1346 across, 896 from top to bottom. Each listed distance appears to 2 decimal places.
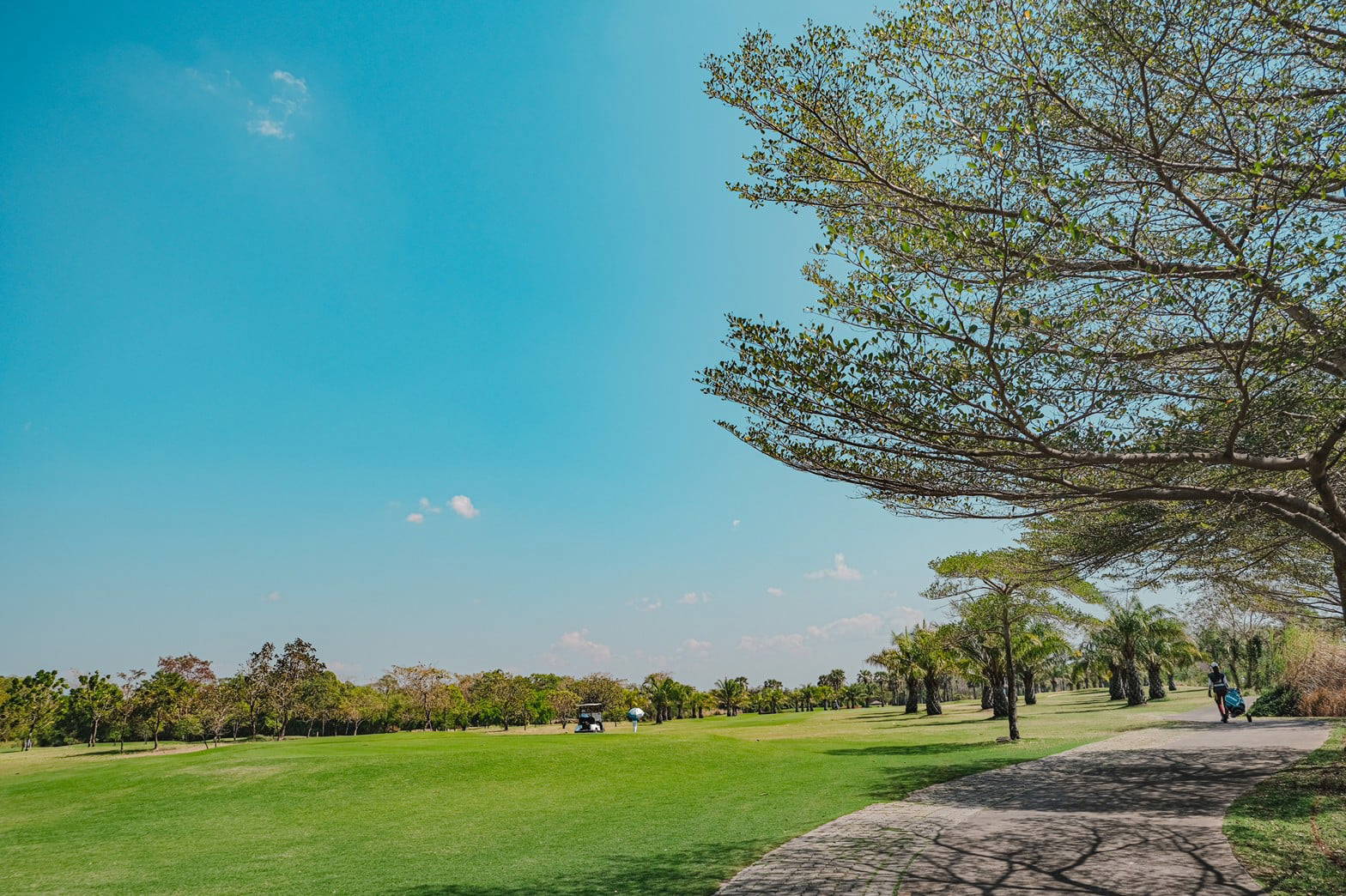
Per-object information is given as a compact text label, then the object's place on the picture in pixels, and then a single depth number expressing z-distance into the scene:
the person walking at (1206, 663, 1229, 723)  21.34
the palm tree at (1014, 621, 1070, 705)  28.66
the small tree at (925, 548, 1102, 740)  20.42
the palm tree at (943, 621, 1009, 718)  27.31
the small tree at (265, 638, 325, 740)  52.09
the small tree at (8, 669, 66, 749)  50.38
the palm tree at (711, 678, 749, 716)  93.56
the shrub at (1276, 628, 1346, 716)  20.97
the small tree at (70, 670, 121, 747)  50.19
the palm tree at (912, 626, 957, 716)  39.44
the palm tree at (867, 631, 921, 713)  42.03
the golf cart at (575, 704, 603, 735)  34.34
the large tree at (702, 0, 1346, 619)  6.41
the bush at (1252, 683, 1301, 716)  22.97
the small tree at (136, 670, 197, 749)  49.25
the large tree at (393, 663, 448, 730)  59.06
